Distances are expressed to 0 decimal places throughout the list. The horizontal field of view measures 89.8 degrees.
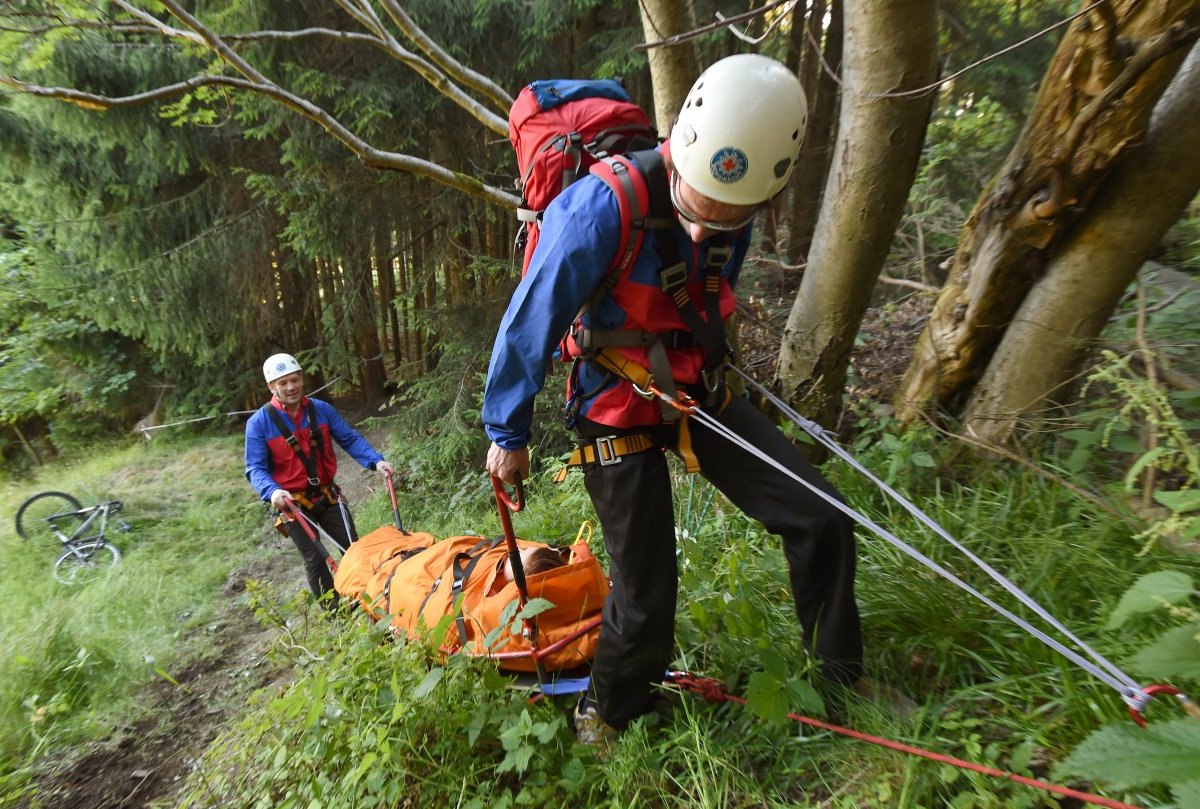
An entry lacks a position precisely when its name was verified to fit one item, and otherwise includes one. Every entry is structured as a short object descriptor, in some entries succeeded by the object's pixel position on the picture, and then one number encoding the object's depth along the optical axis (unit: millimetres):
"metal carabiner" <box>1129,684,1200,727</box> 1269
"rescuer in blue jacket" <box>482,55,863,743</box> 1816
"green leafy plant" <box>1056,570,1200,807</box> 1217
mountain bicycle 7945
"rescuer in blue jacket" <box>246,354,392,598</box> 4395
